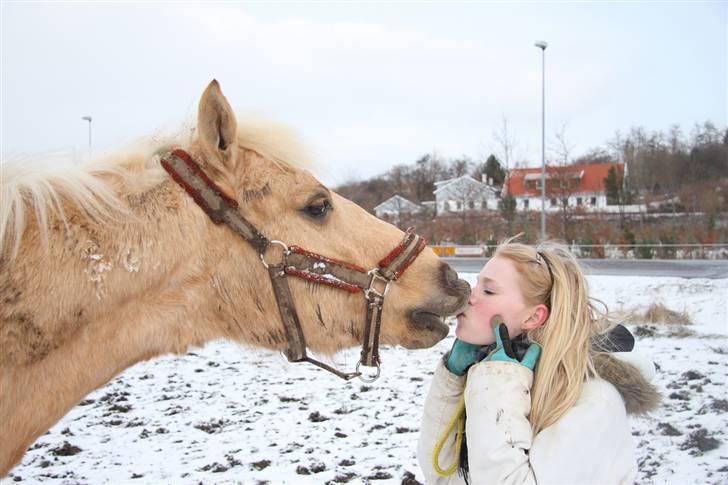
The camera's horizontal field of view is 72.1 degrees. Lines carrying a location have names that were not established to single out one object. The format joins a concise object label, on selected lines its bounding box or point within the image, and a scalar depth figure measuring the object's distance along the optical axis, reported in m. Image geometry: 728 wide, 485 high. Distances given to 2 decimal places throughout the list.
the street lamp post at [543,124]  20.09
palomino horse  1.81
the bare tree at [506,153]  26.55
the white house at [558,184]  26.91
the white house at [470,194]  30.46
